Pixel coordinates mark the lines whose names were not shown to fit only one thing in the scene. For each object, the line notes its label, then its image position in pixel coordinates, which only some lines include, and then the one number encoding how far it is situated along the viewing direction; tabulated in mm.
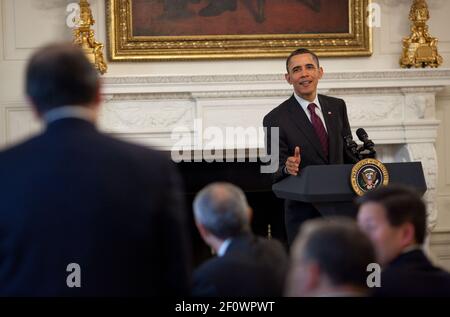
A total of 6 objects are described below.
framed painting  16359
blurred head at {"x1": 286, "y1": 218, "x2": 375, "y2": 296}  4609
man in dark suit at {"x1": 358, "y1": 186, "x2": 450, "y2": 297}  5552
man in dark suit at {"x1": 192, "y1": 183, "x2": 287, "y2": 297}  5340
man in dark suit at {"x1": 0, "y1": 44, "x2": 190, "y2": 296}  4449
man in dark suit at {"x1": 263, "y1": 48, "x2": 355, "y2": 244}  10156
